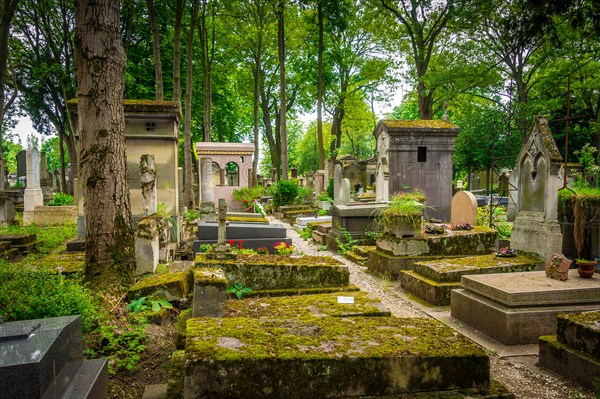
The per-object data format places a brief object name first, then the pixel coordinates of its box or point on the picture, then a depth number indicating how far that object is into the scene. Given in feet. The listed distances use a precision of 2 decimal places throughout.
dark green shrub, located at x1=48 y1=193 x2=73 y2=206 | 51.90
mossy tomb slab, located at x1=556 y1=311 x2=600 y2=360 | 11.08
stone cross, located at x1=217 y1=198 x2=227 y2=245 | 21.59
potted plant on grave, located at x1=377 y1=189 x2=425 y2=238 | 24.81
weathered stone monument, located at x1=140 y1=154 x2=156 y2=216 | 24.56
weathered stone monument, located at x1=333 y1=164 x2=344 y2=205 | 51.60
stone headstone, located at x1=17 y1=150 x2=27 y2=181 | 80.84
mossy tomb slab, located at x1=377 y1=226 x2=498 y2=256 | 25.14
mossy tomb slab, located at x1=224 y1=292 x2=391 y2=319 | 13.59
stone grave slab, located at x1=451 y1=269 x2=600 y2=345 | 14.39
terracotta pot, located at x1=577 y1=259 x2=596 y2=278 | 16.39
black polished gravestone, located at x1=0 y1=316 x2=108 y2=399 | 6.05
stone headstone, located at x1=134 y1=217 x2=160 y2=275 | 20.33
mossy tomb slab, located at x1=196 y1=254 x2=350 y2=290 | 17.28
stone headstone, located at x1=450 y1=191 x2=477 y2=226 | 31.71
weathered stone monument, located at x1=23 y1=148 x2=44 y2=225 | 46.01
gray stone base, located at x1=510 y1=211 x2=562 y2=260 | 20.49
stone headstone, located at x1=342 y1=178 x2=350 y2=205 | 50.65
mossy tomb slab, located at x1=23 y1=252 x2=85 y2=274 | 18.31
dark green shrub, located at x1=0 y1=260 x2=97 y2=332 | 10.57
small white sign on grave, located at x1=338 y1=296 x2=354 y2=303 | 15.12
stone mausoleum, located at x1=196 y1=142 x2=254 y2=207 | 65.57
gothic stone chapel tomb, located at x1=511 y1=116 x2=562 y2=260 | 20.84
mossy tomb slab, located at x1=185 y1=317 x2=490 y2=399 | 8.15
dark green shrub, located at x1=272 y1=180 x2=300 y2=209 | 62.85
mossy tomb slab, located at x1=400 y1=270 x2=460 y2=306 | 19.36
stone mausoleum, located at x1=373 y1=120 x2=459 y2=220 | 46.32
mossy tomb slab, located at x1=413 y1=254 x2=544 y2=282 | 19.77
